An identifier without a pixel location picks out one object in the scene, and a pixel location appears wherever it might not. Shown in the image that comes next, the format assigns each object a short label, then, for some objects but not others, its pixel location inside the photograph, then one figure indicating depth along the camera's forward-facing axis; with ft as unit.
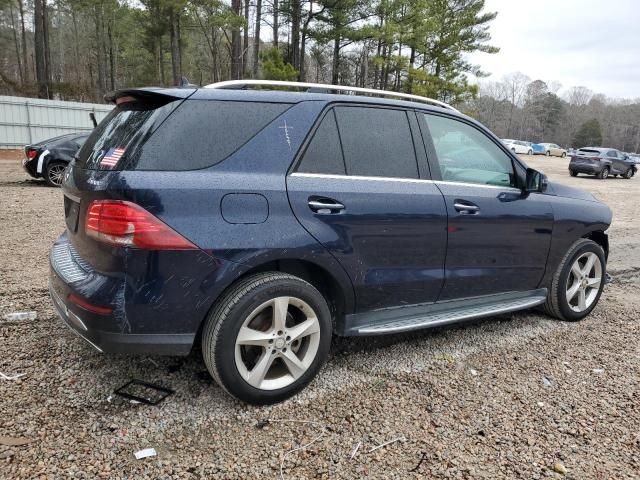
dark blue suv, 7.73
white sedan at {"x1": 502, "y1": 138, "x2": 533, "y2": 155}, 163.94
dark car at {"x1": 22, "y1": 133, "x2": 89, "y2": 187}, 35.09
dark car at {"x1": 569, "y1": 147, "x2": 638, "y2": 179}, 79.71
